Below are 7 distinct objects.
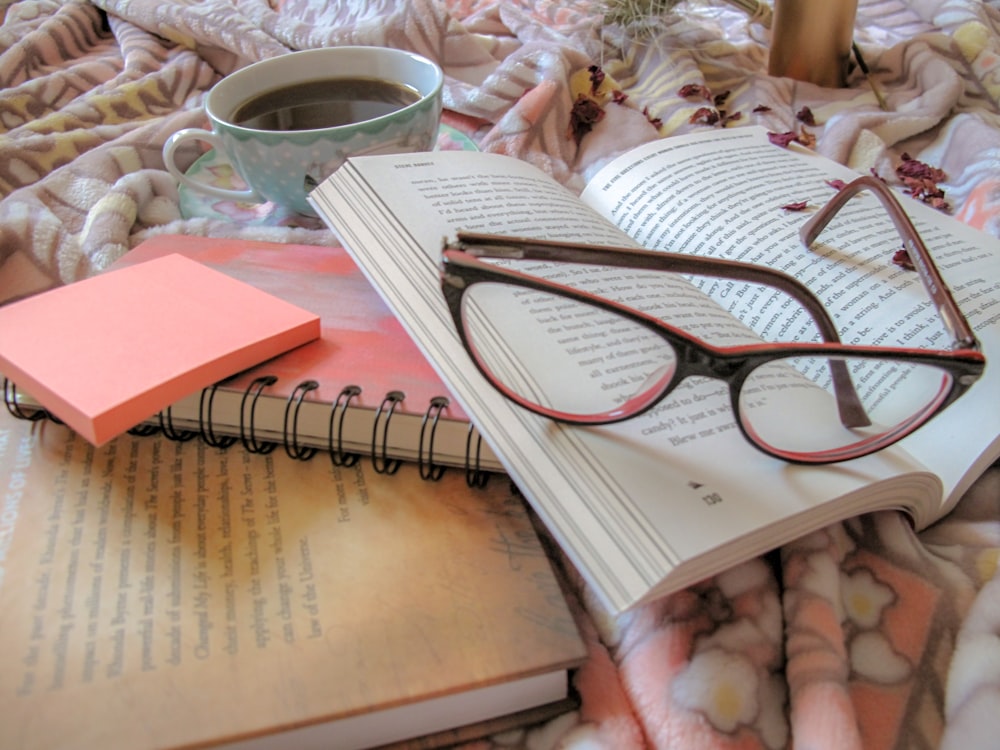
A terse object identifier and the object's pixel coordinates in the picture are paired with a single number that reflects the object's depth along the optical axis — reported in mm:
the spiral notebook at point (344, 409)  346
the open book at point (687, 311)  283
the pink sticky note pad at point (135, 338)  328
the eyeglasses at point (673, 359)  295
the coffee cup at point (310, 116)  507
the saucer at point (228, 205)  562
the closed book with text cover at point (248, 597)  261
